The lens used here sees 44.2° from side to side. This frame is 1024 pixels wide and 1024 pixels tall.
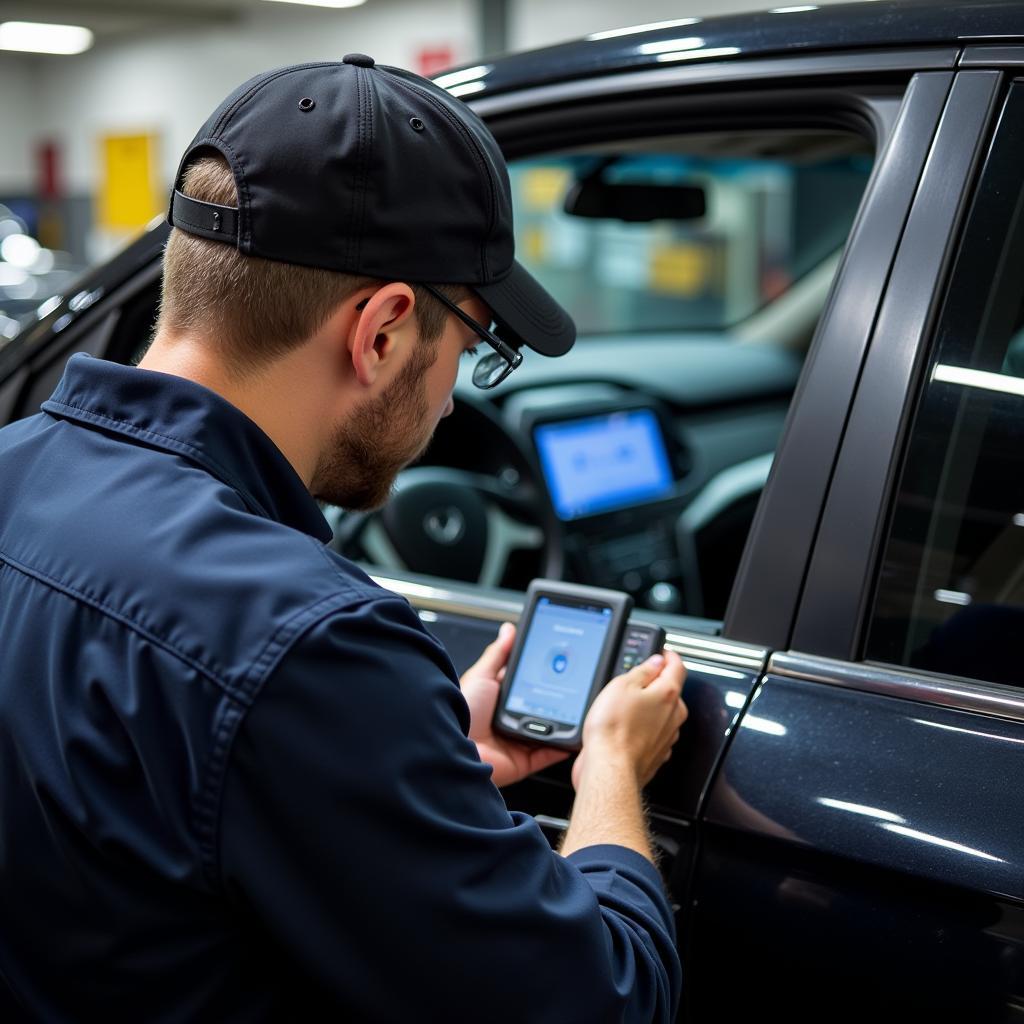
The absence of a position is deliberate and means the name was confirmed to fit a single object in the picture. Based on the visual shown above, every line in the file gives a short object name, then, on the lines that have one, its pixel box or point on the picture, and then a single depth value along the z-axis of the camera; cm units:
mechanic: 77
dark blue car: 104
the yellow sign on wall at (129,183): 1330
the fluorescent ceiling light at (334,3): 1043
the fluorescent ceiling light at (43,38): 1252
